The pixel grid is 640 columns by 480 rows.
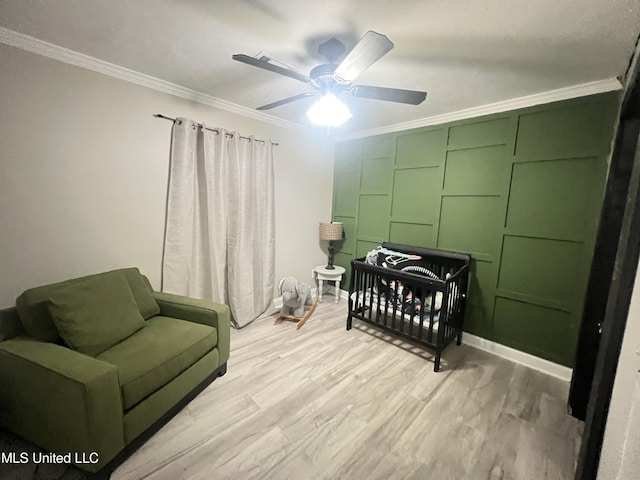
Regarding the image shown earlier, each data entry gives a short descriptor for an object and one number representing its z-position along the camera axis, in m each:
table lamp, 3.56
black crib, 2.27
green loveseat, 1.20
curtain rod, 2.30
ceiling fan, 1.35
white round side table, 3.51
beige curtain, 2.44
